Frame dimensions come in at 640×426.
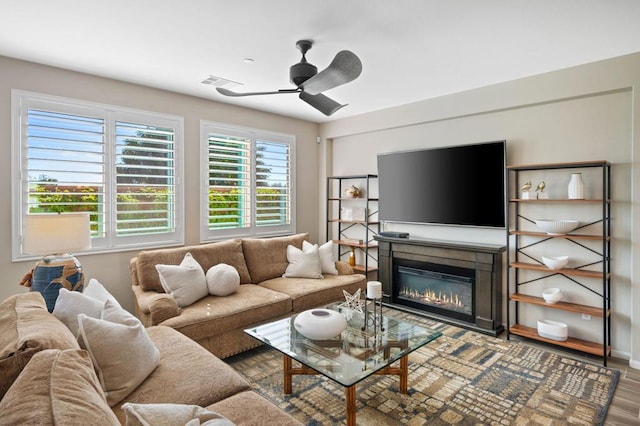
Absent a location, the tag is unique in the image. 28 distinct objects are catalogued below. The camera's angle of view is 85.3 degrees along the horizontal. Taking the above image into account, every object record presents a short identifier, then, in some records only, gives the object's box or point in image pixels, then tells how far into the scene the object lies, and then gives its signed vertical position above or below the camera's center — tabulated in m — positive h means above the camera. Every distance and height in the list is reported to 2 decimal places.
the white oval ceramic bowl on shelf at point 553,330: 3.25 -1.13
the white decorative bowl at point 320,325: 2.41 -0.79
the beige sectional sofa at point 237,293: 2.88 -0.83
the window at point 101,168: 3.14 +0.44
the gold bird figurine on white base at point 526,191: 3.47 +0.21
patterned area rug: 2.28 -1.33
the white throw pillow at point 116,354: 1.61 -0.69
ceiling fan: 2.12 +0.90
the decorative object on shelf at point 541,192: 3.41 +0.20
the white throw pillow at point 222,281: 3.38 -0.68
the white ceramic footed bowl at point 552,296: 3.29 -0.80
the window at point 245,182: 4.41 +0.40
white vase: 3.16 +0.22
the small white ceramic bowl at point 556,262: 3.25 -0.47
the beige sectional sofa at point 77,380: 0.89 -0.52
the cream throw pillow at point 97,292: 2.16 -0.51
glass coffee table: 2.06 -0.92
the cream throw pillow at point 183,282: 3.11 -0.65
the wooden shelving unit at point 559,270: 3.04 -0.54
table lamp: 2.50 -0.25
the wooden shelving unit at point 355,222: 5.00 -0.17
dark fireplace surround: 3.71 -0.70
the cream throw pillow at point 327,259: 4.37 -0.60
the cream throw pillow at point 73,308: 1.80 -0.52
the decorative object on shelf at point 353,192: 5.17 +0.29
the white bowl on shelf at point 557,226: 3.20 -0.13
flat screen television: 3.78 +0.32
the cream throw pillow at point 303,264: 4.18 -0.64
